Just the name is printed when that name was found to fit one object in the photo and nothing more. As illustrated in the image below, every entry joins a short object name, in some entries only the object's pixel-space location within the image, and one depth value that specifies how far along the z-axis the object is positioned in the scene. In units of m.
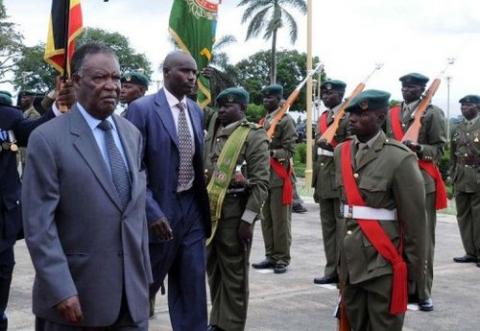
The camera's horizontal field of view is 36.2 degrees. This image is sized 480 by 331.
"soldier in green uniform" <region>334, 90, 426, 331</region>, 4.43
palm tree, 48.31
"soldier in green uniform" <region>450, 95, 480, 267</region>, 9.59
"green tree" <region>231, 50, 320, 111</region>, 77.06
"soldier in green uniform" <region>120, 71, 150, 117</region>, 6.92
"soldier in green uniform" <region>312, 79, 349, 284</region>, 8.17
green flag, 6.46
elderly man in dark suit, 3.12
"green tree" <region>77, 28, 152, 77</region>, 66.75
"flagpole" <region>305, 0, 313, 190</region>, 17.28
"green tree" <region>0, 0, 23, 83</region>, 54.81
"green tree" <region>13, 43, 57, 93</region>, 46.00
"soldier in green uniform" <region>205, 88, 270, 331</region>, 5.73
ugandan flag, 4.45
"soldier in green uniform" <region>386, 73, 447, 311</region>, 7.17
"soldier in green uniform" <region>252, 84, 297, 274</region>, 8.80
